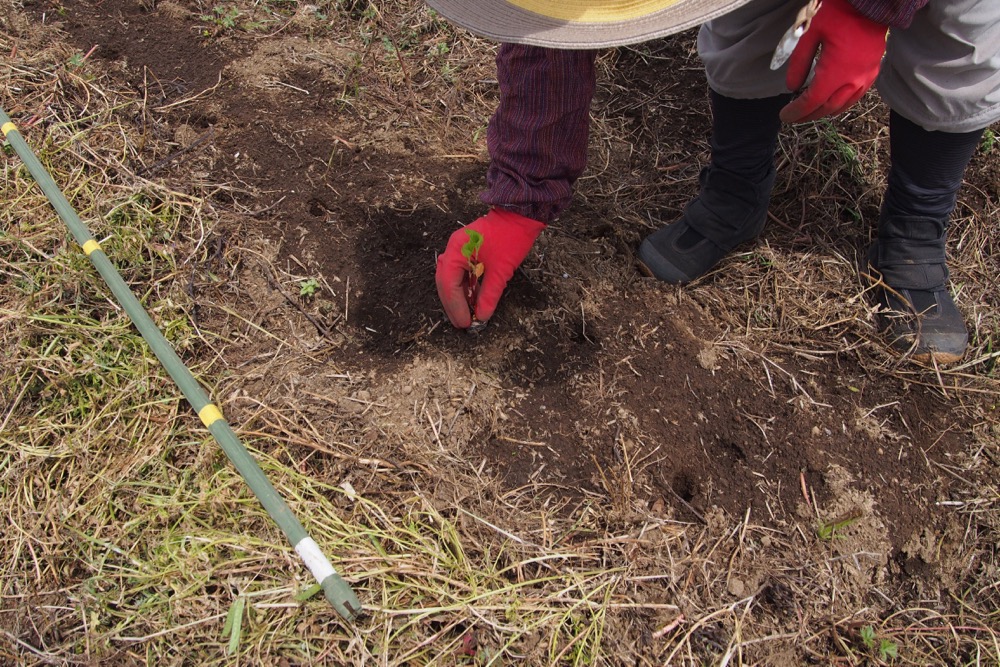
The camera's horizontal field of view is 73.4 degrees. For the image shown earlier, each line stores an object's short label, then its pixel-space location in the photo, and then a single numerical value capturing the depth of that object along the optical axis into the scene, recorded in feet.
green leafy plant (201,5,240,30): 7.60
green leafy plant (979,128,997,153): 6.82
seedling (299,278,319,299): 5.58
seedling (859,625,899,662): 4.31
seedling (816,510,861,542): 4.72
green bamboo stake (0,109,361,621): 4.09
